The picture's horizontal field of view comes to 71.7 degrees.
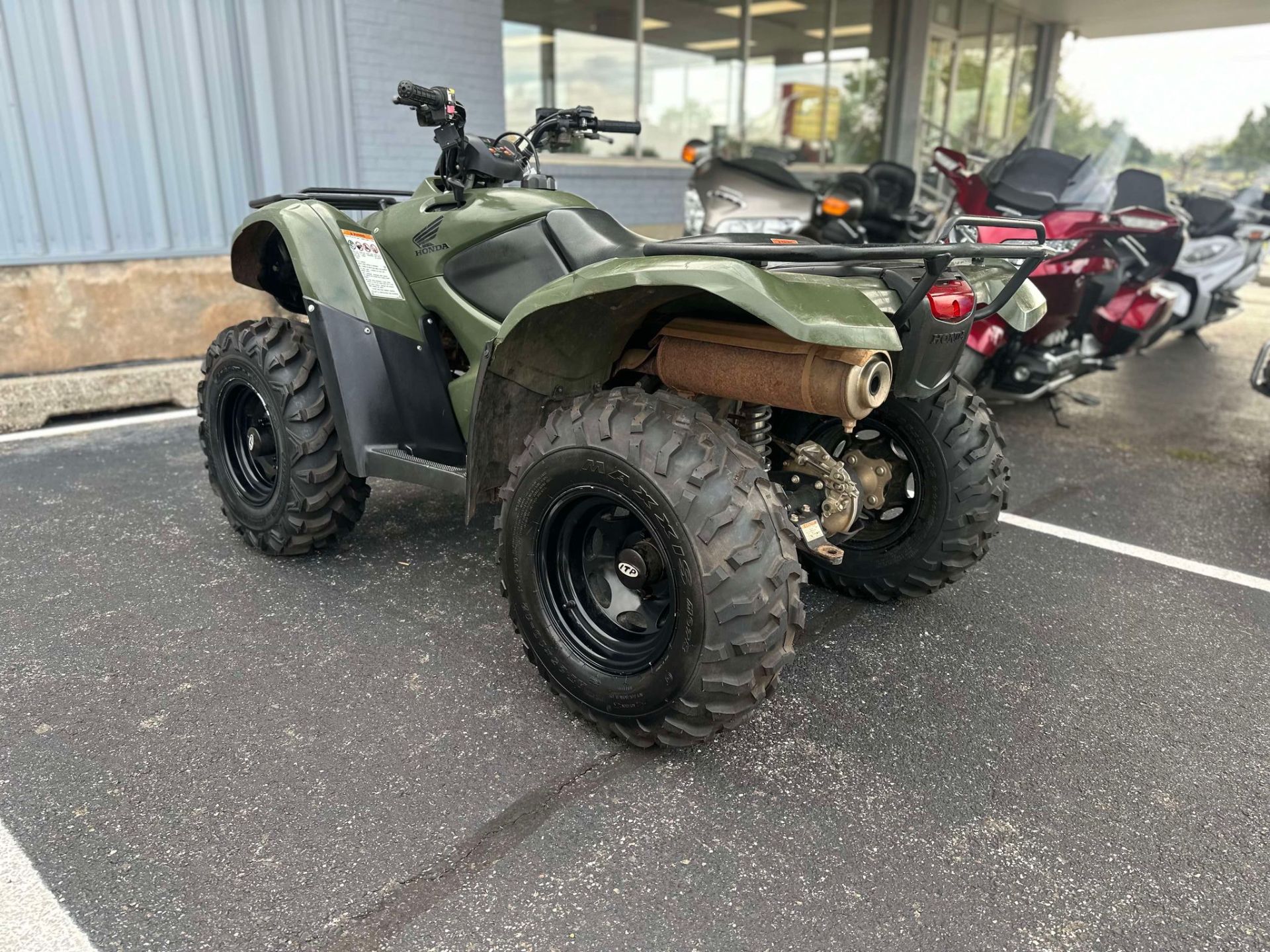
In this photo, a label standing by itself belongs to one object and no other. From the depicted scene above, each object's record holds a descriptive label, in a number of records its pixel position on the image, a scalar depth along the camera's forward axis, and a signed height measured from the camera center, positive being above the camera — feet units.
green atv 6.91 -2.39
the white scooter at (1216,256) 26.91 -2.66
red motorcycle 17.37 -2.01
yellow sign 41.70 +2.51
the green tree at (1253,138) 70.95 +2.38
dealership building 17.67 +0.76
